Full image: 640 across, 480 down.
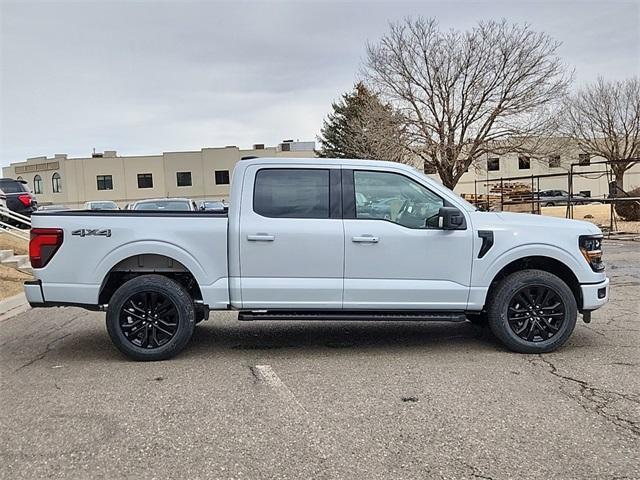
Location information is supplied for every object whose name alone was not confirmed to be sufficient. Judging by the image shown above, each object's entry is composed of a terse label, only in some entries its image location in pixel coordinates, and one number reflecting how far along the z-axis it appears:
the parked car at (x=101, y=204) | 25.21
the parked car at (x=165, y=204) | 15.90
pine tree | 27.59
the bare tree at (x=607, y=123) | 35.09
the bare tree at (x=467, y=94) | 27.02
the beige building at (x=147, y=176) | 58.00
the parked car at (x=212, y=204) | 22.20
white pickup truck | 5.59
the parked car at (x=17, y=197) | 18.51
